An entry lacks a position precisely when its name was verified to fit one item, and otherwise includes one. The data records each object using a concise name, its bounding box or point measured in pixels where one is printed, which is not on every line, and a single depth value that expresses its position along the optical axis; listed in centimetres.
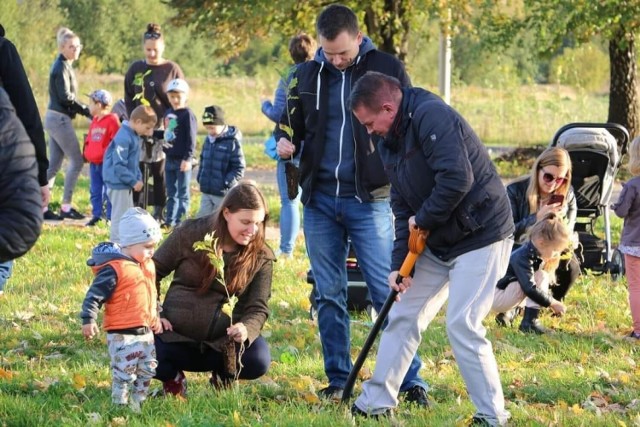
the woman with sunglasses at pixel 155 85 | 2744
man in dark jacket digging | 1123
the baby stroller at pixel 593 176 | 2228
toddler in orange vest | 1198
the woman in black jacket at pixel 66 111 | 2945
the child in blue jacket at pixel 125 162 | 2423
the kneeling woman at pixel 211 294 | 1269
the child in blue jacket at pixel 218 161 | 2373
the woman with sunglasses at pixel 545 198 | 1875
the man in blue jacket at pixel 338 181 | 1299
